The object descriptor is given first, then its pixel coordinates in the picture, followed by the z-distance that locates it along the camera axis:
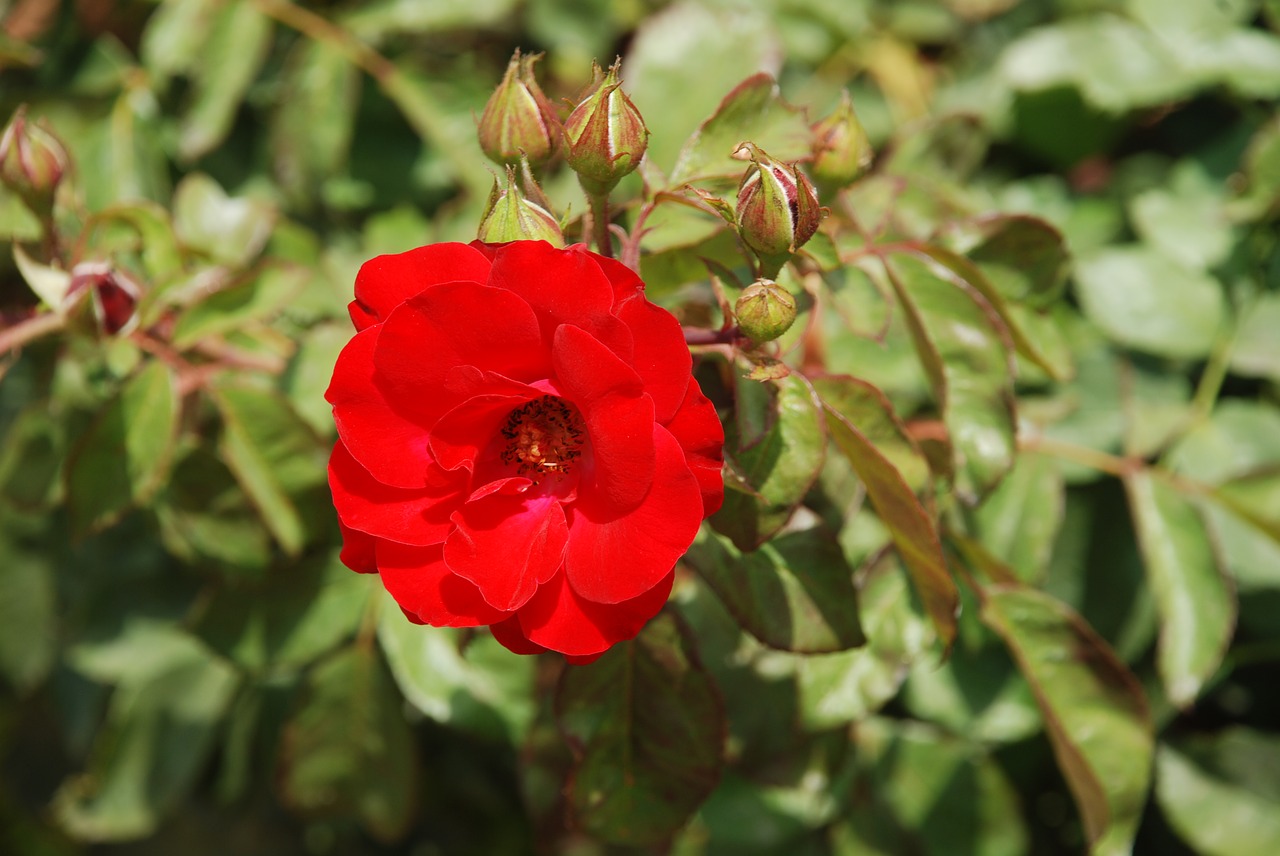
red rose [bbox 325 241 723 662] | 0.55
